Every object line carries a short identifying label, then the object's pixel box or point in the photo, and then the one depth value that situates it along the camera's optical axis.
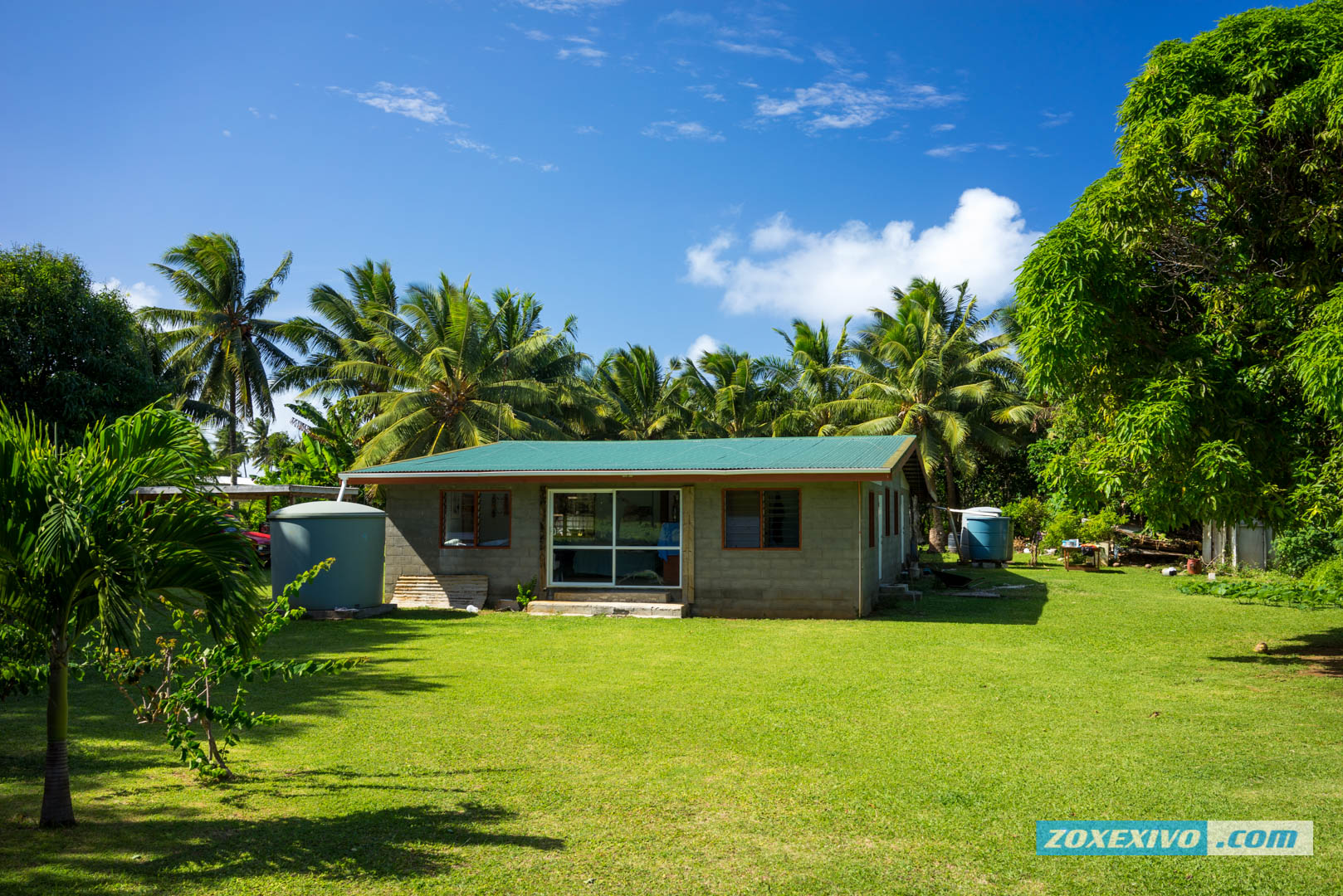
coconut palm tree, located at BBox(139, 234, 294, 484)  34.81
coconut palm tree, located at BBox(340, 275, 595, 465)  29.14
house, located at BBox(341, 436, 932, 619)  15.78
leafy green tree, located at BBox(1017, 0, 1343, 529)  9.59
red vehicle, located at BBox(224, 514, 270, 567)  25.95
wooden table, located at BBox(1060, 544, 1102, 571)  25.75
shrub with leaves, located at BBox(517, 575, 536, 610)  17.05
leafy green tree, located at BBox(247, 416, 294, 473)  44.56
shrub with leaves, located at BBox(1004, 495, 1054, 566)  30.23
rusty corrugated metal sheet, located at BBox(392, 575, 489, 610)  17.34
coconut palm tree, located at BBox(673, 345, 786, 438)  36.03
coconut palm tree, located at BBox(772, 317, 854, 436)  34.41
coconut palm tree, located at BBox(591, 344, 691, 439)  36.97
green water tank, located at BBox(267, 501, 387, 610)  15.58
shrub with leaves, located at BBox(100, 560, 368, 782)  5.55
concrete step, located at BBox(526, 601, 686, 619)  15.98
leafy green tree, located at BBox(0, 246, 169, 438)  19.59
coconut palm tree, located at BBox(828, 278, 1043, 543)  31.92
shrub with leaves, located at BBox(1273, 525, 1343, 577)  18.36
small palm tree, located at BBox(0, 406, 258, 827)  4.71
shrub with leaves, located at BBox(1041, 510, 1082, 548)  26.33
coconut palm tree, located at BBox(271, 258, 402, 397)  34.31
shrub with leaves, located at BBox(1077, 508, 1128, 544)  23.53
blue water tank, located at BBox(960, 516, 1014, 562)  25.98
